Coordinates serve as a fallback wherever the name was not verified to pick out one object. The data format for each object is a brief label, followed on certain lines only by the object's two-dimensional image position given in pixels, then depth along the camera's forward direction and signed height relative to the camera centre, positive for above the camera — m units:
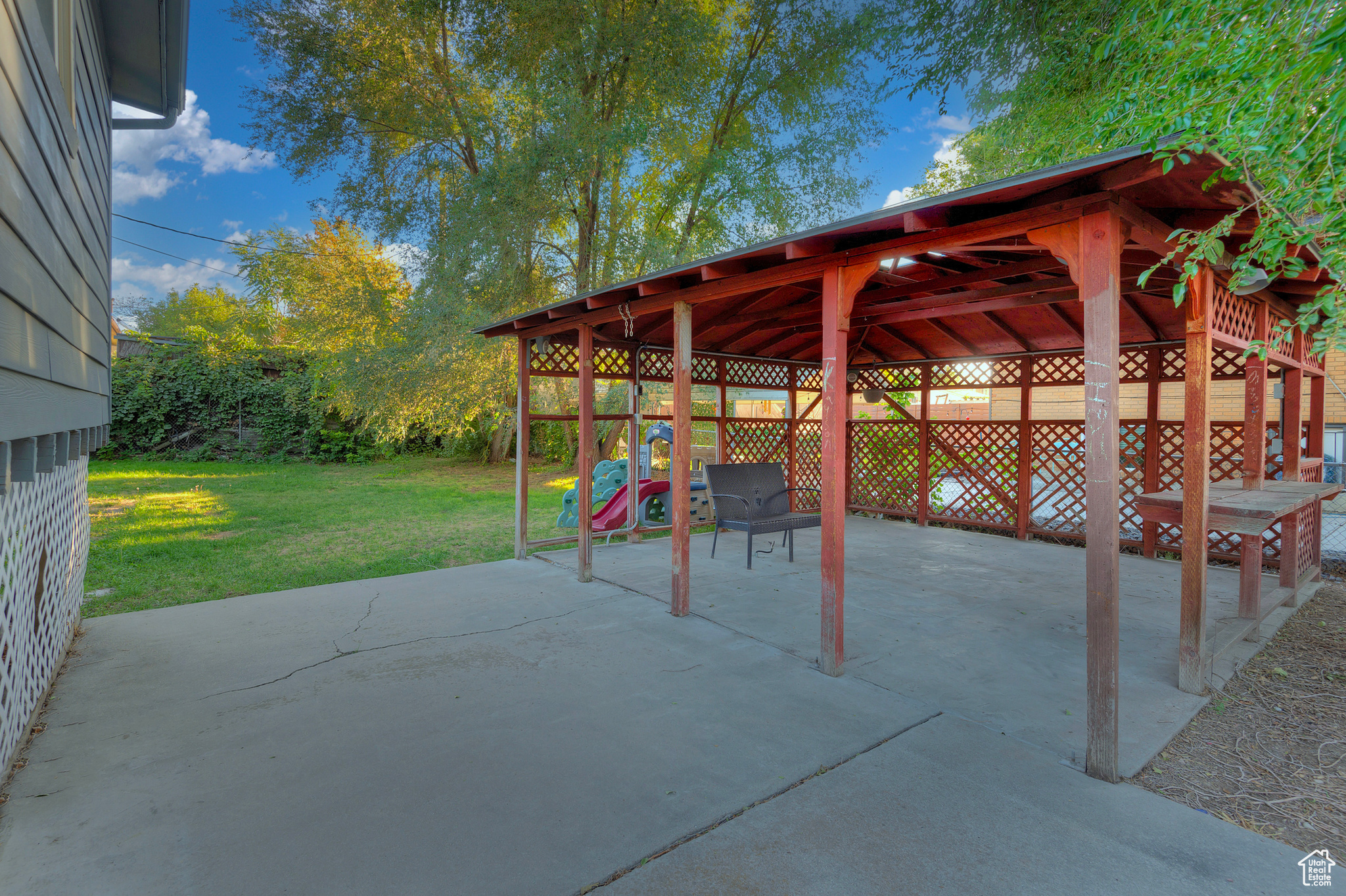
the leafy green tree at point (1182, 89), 2.21 +2.45
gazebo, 2.19 +0.73
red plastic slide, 6.68 -0.76
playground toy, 6.77 -0.68
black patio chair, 5.12 -0.53
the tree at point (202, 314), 18.49 +5.63
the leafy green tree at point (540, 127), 7.90 +4.44
